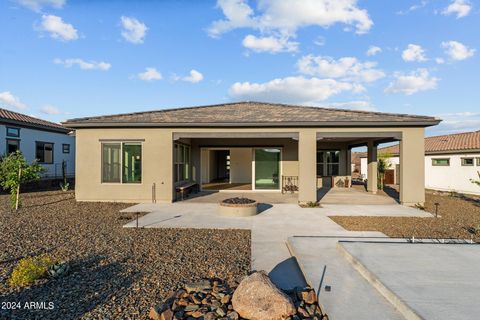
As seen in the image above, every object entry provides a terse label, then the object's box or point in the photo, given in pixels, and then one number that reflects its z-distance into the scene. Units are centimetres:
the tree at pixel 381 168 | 1678
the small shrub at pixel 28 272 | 398
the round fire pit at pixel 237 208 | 885
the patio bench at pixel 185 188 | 1212
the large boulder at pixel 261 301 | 310
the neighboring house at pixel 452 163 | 1600
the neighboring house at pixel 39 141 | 1845
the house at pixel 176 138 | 1113
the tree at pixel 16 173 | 973
